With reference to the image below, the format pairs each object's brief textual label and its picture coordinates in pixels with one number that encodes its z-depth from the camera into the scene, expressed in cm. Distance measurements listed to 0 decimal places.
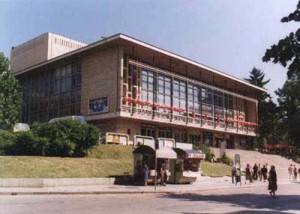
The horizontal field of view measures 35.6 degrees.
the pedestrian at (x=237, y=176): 3425
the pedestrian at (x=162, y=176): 2945
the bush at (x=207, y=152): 4578
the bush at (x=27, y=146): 3038
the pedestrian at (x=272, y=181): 2521
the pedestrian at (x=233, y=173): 3514
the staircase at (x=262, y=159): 5181
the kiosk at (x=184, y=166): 3228
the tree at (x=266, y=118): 8300
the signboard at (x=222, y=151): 4861
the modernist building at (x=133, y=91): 4762
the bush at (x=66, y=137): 3080
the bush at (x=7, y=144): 3057
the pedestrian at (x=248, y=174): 3753
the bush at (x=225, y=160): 4766
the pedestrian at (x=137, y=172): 2925
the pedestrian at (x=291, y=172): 4649
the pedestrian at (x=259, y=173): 4275
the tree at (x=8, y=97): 4803
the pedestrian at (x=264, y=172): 3972
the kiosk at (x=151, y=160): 2916
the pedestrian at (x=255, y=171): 4200
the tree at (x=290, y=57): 1772
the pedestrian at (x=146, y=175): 2830
